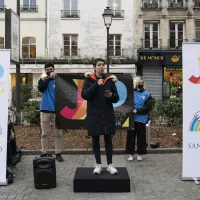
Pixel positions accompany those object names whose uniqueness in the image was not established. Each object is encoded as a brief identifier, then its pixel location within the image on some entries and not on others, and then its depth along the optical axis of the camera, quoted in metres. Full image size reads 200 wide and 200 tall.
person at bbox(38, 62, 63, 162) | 5.91
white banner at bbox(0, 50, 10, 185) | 4.62
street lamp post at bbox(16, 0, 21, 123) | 9.97
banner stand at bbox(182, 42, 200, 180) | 4.67
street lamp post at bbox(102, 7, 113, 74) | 12.45
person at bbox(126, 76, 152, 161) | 6.04
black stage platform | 4.35
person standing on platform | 4.62
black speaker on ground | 4.47
